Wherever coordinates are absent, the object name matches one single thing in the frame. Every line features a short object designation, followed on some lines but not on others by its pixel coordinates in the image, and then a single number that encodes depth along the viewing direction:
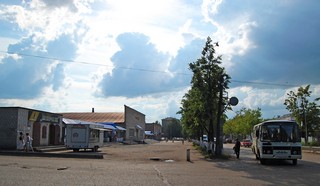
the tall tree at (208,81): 32.66
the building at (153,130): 161.00
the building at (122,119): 88.69
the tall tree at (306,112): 53.78
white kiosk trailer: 37.59
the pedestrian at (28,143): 30.64
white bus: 23.45
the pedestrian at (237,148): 31.41
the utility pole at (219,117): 31.19
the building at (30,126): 36.31
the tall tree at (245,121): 95.23
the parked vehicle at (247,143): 69.80
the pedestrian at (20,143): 35.72
